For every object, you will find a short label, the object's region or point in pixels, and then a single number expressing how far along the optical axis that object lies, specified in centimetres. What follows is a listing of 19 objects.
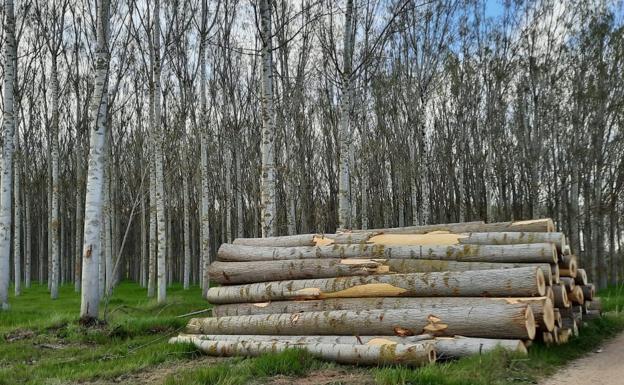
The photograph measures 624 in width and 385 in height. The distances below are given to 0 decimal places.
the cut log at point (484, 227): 819
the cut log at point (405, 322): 623
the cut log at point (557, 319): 739
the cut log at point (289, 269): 786
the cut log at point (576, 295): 855
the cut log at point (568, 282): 826
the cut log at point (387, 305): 652
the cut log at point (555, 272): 747
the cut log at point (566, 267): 840
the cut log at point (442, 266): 721
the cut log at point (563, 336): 747
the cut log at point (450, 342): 611
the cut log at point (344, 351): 600
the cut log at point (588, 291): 965
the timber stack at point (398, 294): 634
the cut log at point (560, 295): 752
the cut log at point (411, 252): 738
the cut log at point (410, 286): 670
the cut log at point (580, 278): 923
